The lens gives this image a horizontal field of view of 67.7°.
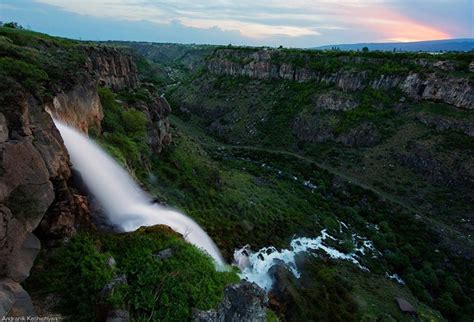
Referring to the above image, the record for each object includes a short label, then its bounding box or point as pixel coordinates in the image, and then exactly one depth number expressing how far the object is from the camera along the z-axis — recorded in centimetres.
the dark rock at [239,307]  1479
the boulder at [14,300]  1234
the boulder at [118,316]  1450
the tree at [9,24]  5189
